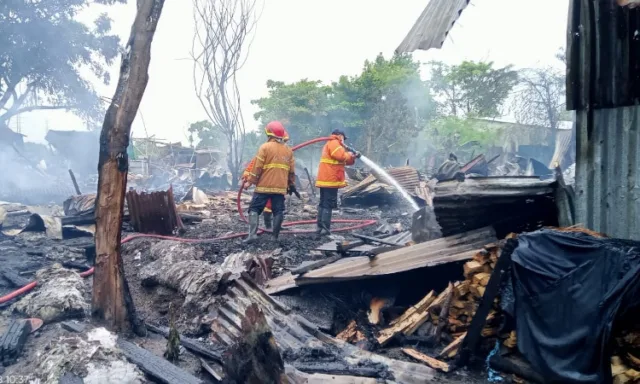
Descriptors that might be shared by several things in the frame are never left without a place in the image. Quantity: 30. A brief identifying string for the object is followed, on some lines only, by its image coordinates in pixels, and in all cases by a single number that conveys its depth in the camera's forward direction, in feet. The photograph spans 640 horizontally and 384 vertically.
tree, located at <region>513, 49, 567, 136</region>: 77.30
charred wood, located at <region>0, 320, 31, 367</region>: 12.33
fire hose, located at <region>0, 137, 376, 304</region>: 17.28
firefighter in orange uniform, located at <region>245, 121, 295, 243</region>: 25.73
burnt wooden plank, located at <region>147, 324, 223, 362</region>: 12.87
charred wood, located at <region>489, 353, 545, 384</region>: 10.85
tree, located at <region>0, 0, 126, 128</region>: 70.54
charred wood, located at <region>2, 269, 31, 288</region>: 19.21
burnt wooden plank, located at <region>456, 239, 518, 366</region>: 11.55
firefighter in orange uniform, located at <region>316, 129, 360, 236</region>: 27.68
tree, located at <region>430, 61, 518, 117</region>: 82.97
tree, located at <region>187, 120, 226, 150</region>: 105.43
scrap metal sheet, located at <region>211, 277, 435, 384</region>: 12.24
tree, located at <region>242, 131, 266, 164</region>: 85.25
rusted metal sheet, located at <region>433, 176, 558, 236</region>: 14.38
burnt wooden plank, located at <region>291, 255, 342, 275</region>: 17.64
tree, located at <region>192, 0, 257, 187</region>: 59.67
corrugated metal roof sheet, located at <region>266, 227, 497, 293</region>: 15.03
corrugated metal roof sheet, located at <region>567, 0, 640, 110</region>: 13.23
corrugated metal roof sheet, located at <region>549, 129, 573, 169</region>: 63.57
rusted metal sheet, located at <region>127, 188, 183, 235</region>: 28.96
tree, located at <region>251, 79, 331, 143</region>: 76.95
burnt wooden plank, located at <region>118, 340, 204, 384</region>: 11.10
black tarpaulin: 9.13
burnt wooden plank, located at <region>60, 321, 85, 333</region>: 13.34
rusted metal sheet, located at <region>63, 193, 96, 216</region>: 32.99
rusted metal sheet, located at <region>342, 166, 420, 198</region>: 44.01
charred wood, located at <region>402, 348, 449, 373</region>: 12.21
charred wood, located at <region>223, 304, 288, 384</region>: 9.85
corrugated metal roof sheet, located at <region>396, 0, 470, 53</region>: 15.39
